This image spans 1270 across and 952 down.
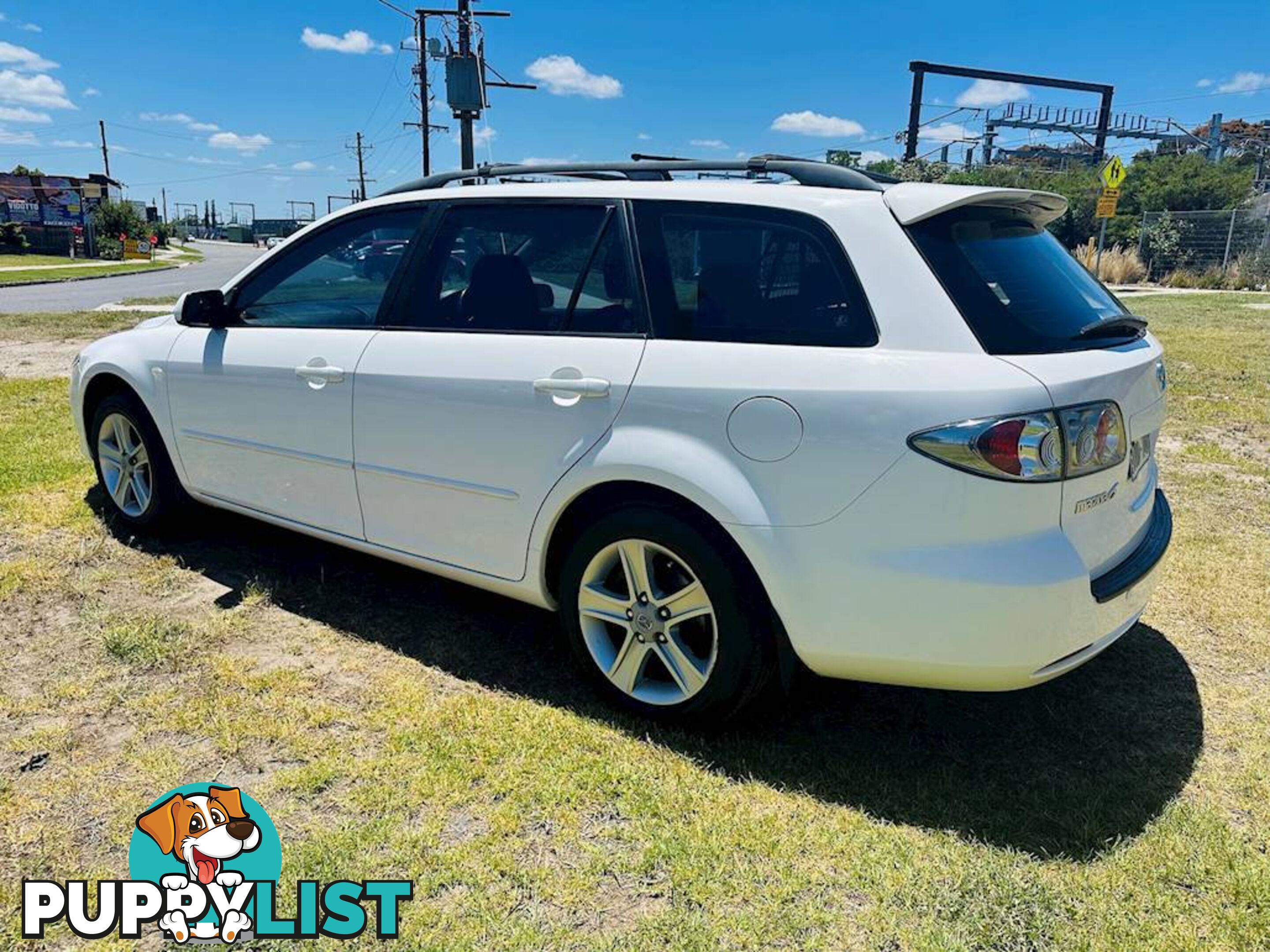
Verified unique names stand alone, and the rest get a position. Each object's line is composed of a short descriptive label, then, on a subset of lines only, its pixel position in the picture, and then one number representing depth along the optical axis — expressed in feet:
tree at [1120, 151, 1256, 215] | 122.93
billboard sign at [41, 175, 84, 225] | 172.96
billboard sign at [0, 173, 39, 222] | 168.45
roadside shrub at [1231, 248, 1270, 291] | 82.64
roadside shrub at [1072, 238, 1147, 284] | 88.48
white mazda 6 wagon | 7.72
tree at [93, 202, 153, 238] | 178.40
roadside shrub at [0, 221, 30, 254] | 156.76
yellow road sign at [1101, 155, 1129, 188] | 54.75
